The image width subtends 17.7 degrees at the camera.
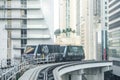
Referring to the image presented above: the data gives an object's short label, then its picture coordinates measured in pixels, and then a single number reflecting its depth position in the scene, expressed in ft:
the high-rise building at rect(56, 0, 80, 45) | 559.79
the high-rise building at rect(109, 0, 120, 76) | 254.55
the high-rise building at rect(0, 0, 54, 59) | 175.11
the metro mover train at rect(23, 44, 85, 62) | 151.74
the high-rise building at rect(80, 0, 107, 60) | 397.49
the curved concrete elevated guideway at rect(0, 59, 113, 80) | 77.87
